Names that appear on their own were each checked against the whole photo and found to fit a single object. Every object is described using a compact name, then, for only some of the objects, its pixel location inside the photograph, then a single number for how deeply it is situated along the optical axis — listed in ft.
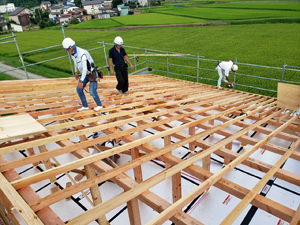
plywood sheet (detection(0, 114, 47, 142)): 8.99
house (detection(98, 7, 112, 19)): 202.04
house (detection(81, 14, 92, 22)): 205.92
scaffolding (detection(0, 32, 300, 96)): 33.98
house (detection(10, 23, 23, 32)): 186.99
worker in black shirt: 16.70
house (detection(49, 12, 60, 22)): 252.01
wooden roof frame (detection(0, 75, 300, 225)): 6.09
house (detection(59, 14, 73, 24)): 206.08
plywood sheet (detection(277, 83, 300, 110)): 16.38
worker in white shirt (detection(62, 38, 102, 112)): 12.62
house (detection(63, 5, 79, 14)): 269.36
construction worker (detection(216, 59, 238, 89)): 24.49
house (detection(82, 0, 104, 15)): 257.14
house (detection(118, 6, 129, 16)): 200.93
